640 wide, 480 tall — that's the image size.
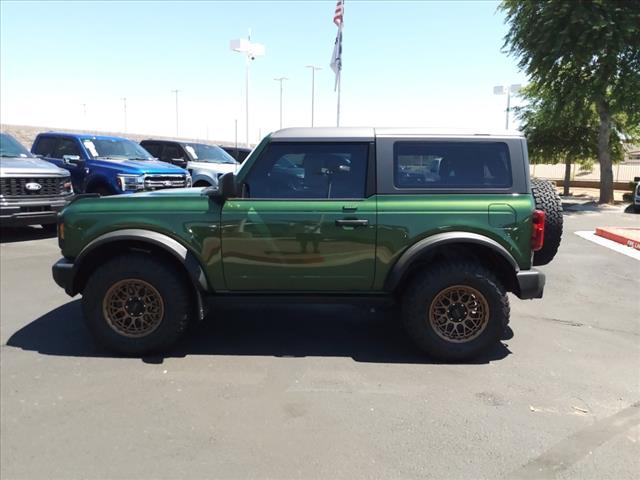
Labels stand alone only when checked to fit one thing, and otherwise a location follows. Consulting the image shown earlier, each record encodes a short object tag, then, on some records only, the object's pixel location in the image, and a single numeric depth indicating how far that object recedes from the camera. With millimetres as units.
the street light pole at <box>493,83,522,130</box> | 25188
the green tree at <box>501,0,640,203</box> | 15078
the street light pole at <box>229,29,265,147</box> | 32906
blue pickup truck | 9578
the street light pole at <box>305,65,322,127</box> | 42688
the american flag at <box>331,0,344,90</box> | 20953
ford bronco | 3773
